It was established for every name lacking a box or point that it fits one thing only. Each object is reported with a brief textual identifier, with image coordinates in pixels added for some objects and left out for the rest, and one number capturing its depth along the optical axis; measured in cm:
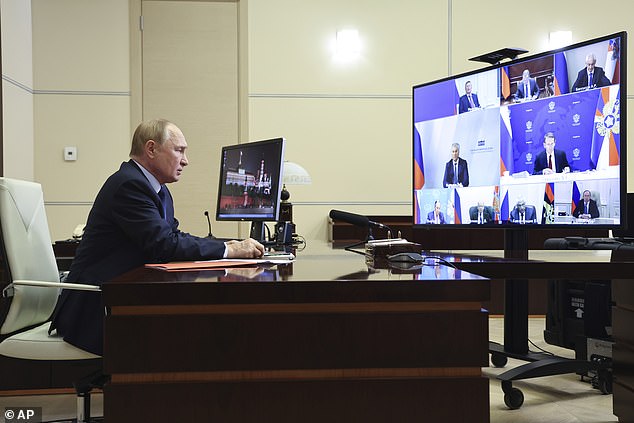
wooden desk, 155
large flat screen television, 248
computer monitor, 356
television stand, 332
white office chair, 244
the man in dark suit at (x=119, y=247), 232
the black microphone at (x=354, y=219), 288
